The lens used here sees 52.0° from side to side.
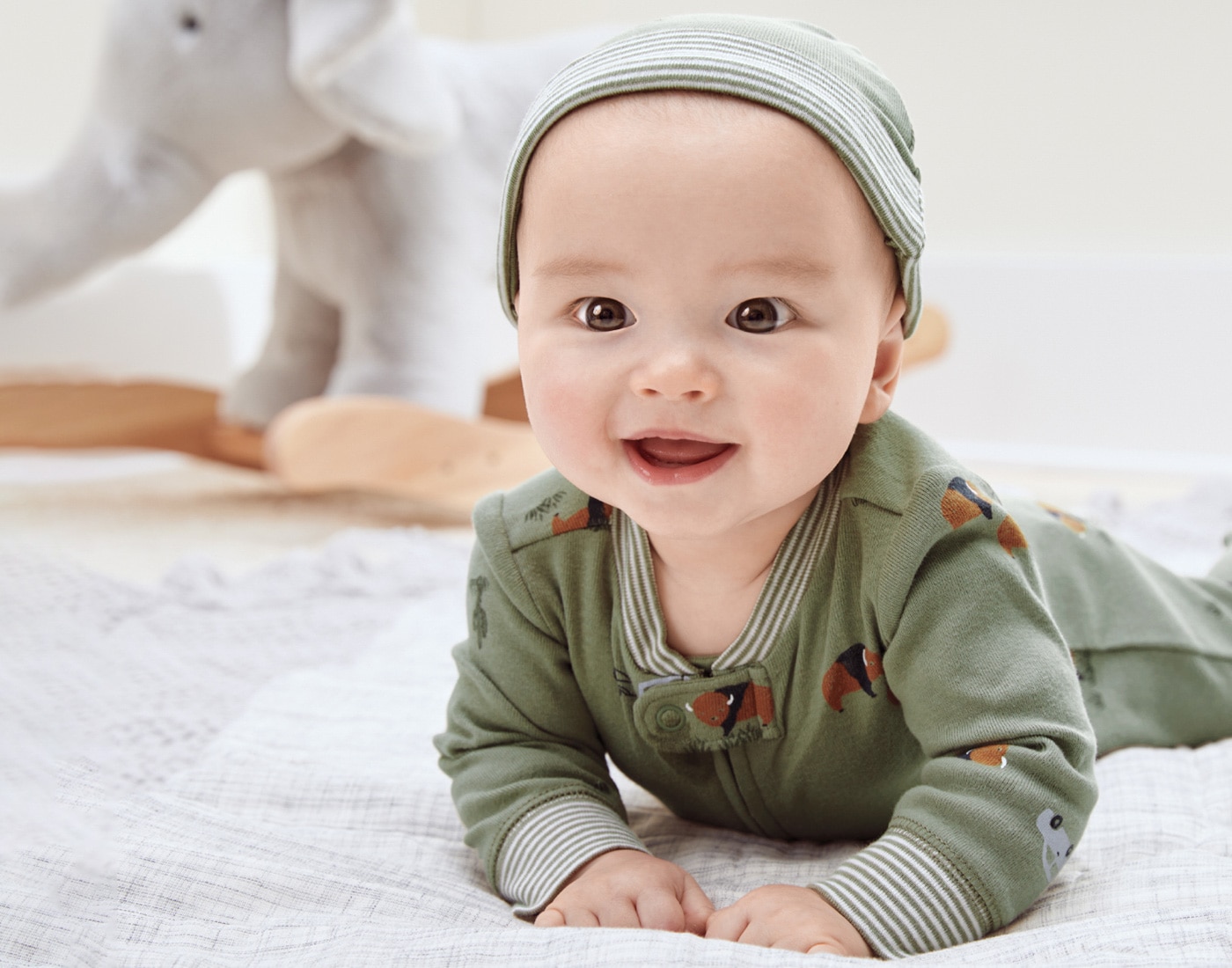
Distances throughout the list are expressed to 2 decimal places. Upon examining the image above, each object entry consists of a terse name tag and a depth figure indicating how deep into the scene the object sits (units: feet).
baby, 1.53
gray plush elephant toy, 4.18
